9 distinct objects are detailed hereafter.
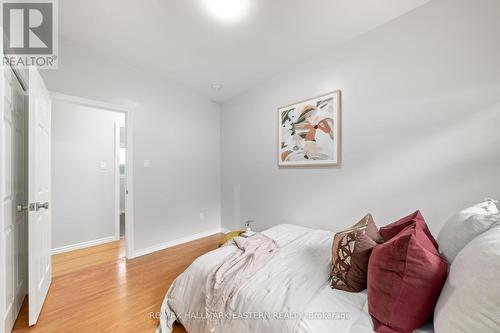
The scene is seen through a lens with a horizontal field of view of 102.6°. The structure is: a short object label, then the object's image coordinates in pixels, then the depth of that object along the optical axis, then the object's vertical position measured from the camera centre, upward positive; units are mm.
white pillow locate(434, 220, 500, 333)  596 -415
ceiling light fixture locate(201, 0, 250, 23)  1634 +1331
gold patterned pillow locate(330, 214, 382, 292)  1106 -530
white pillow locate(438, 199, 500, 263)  919 -303
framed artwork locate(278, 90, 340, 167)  2195 +402
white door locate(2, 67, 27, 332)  1377 -221
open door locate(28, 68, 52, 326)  1497 -229
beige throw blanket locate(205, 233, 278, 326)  1212 -704
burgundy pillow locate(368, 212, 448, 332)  790 -483
